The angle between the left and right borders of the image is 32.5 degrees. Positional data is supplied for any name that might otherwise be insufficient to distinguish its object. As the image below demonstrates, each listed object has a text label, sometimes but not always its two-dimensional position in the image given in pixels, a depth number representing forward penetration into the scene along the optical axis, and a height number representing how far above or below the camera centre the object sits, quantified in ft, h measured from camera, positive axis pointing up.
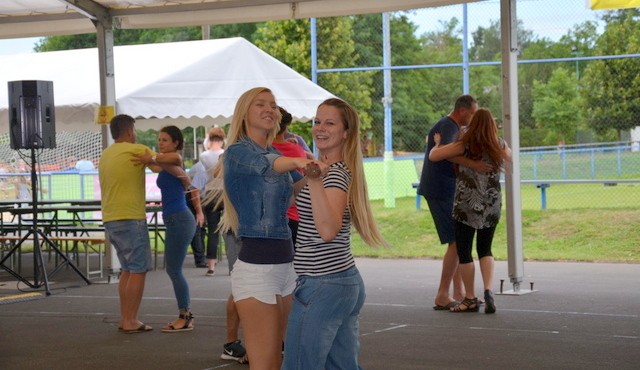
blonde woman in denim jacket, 16.39 -1.11
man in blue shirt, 32.60 -0.61
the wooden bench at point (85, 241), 45.83 -3.06
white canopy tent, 48.08 +3.82
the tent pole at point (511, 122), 36.63 +1.26
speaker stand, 40.60 -3.23
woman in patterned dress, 31.07 -0.92
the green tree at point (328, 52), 80.64 +8.84
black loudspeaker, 41.27 +2.09
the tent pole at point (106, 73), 43.60 +3.83
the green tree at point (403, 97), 82.89 +4.97
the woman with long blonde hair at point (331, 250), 15.11 -1.21
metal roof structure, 42.42 +6.18
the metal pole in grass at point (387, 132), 68.39 +1.99
